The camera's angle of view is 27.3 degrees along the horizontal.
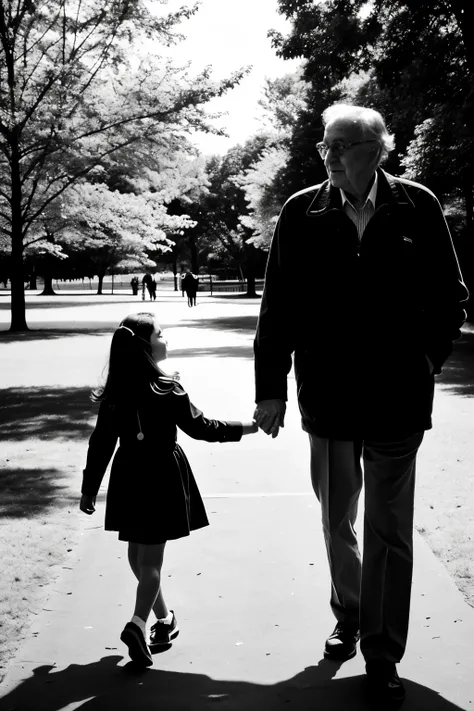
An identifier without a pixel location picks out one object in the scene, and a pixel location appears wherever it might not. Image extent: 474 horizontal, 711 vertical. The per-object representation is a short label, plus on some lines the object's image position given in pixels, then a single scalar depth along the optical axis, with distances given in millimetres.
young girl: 3783
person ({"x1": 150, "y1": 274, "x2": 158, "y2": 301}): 50653
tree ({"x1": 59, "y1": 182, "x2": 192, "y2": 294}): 27625
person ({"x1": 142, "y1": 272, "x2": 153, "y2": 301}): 50144
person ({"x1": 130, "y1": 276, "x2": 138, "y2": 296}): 61656
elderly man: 3422
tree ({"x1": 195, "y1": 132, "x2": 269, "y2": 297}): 69375
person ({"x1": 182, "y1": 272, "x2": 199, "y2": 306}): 40175
